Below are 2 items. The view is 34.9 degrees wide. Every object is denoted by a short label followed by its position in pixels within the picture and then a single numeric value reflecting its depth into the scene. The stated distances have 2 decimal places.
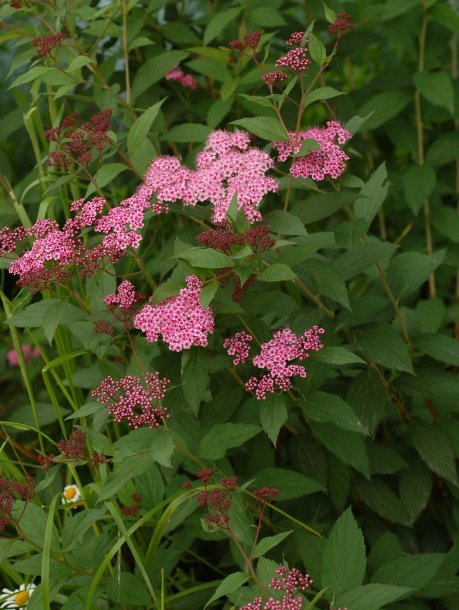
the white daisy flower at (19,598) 1.60
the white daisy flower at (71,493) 1.96
